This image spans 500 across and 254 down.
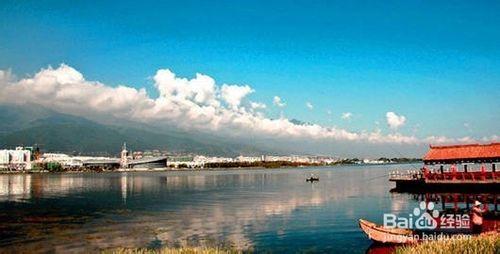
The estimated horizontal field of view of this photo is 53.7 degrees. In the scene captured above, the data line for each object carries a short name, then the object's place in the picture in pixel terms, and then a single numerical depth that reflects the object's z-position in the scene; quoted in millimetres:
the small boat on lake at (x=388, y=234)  27672
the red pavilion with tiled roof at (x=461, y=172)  61562
